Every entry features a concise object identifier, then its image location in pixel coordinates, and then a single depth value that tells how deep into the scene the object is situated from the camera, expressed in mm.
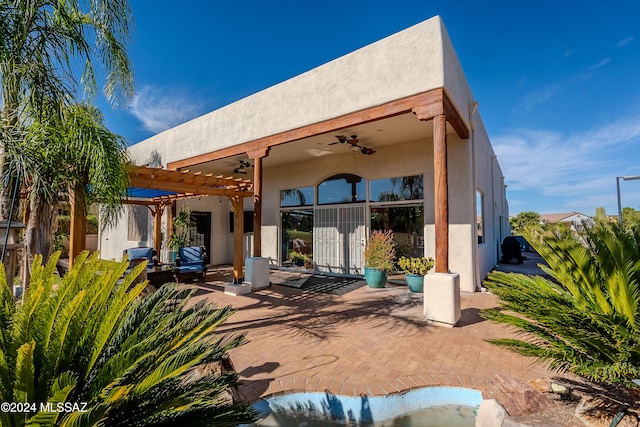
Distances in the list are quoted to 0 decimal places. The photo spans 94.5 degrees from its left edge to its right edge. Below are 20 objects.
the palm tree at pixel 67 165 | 3506
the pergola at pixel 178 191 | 5004
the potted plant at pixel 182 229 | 11578
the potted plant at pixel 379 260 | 7945
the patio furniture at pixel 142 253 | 9693
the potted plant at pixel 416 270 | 7338
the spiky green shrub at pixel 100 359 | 1279
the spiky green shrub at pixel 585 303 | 2002
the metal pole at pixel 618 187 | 12445
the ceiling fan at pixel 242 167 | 11374
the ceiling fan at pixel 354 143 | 8144
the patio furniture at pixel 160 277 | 7611
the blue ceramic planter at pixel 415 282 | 7312
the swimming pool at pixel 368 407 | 2836
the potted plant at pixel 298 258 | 11133
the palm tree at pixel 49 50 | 3416
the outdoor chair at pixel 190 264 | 8781
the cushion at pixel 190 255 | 9496
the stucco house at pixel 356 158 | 6180
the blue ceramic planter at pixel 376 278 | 7934
